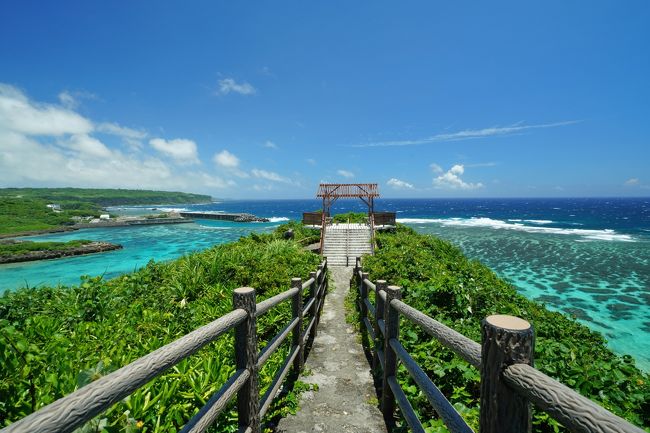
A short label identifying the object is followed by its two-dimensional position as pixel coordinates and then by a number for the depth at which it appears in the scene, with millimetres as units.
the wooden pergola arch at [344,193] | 26406
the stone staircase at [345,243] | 19328
